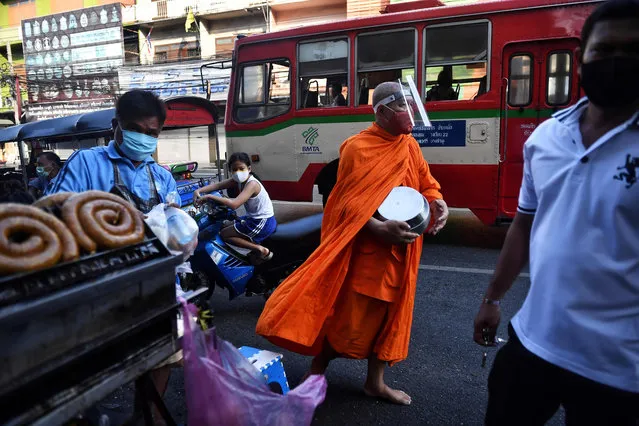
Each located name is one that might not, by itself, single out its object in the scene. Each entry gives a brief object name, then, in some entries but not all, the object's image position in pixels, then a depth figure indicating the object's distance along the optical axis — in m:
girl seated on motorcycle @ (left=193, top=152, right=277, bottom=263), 3.95
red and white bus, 5.76
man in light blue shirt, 1.98
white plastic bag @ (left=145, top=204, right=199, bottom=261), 1.76
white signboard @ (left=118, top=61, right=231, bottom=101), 20.50
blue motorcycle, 3.87
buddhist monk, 2.43
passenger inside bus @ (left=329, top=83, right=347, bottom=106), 6.81
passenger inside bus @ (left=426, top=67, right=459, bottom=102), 6.20
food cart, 0.99
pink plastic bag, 1.46
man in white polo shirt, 1.20
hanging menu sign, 23.31
